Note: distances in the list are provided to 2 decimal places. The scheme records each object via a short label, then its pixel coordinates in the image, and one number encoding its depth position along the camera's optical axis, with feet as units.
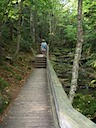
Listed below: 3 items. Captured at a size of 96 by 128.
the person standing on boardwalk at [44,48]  40.60
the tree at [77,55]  20.04
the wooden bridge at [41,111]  6.11
